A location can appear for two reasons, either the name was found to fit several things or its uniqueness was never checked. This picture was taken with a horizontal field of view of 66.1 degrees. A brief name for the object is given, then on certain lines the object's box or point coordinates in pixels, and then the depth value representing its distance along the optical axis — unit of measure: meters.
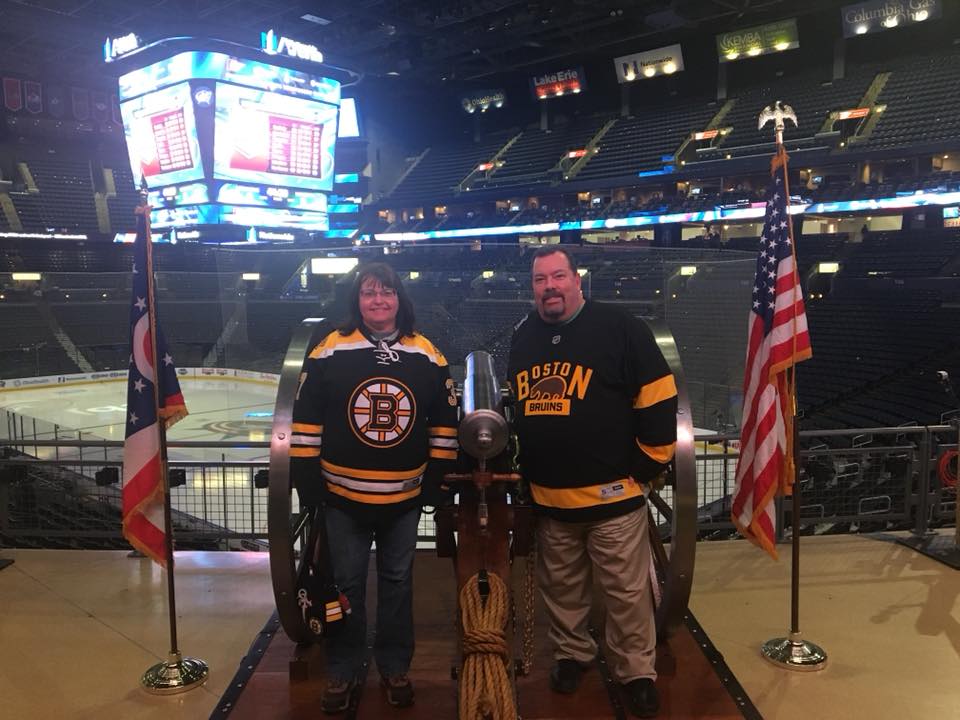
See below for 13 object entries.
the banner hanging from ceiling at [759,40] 22.53
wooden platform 2.75
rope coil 2.13
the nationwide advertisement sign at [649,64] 24.70
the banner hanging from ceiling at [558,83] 27.11
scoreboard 16.31
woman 2.63
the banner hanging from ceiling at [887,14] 20.75
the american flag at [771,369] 3.36
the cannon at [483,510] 2.45
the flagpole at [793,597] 3.24
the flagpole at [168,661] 3.11
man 2.64
